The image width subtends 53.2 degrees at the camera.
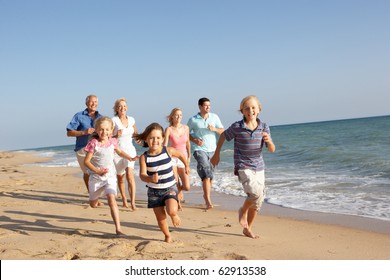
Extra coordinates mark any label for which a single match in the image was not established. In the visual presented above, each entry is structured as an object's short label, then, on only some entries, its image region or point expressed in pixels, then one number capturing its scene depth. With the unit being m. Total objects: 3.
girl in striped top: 4.15
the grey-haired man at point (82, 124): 6.40
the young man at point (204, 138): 6.56
